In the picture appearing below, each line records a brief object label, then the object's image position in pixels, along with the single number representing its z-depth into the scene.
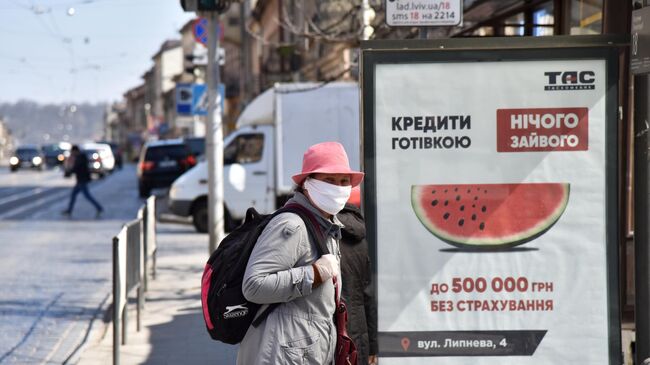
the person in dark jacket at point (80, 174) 28.50
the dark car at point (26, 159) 79.69
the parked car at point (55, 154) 88.00
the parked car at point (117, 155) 82.12
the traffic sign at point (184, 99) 24.38
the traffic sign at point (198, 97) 20.48
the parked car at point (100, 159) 61.40
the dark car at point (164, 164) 35.22
